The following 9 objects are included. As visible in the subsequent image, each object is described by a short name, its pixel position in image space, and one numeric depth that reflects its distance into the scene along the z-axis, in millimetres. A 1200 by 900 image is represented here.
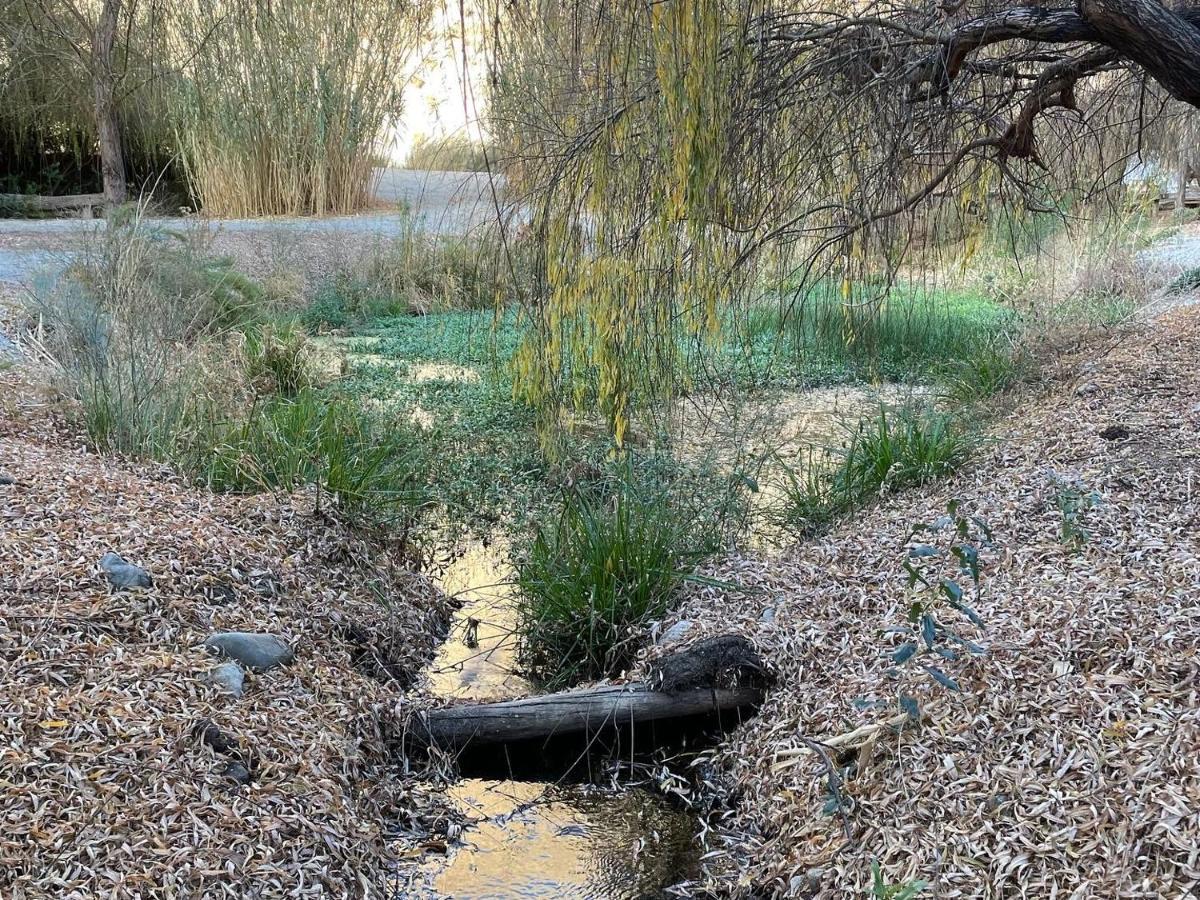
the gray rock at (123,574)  3307
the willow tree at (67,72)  11914
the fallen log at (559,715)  3270
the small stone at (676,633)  3619
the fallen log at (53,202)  13062
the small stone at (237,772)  2717
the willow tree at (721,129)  3420
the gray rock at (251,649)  3184
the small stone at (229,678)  3010
